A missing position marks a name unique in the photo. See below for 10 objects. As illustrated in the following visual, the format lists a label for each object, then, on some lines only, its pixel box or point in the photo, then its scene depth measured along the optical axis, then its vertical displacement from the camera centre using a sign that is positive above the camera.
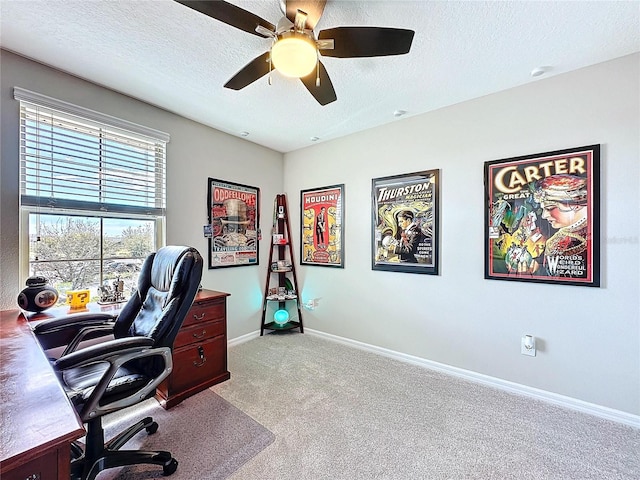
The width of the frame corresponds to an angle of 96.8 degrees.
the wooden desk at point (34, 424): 0.67 -0.50
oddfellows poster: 3.28 +0.20
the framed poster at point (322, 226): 3.55 +0.17
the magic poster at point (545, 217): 2.10 +0.18
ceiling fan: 1.39 +1.06
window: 2.07 +0.37
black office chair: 1.30 -0.58
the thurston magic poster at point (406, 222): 2.82 +0.18
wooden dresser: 2.24 -0.97
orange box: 2.13 -0.46
